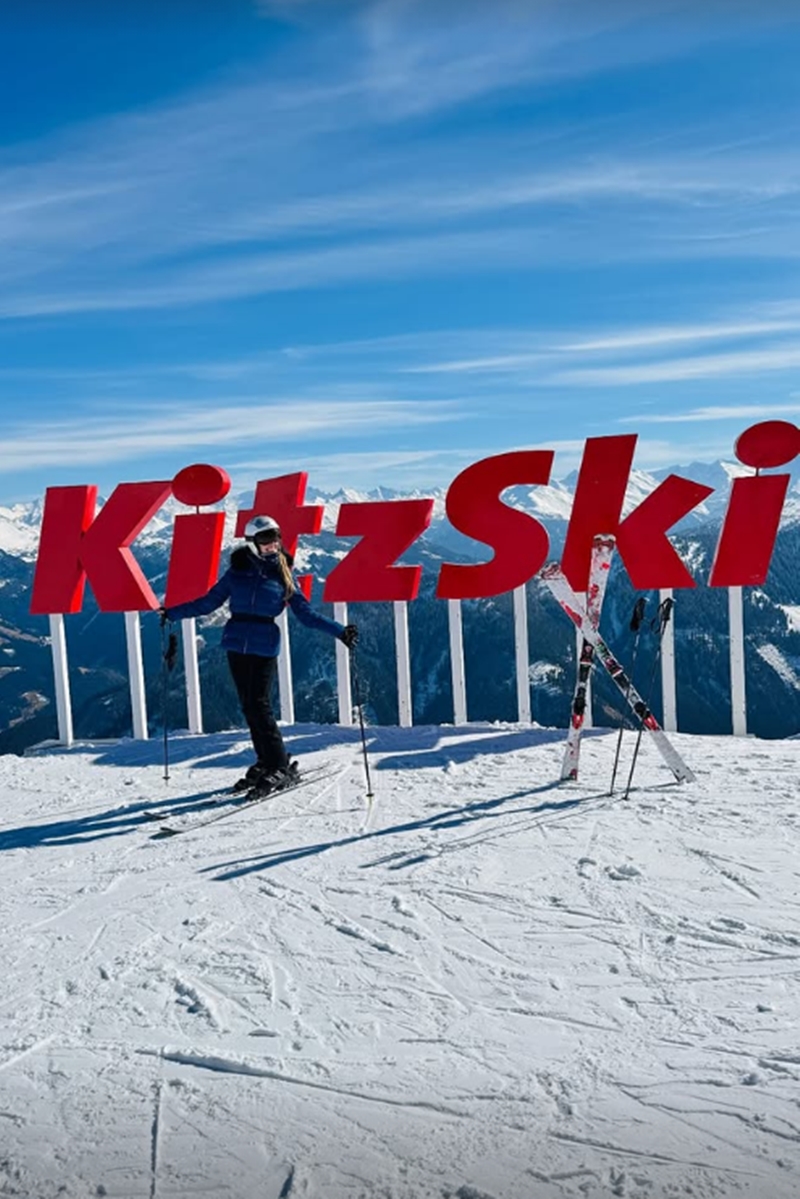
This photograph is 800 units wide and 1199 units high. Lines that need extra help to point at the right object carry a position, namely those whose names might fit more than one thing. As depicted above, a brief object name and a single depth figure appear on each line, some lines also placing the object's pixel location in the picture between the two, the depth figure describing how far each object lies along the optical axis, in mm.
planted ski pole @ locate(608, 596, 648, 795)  8808
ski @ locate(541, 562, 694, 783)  8773
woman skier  8859
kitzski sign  11711
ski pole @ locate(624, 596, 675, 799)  9680
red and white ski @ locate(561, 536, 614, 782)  8930
